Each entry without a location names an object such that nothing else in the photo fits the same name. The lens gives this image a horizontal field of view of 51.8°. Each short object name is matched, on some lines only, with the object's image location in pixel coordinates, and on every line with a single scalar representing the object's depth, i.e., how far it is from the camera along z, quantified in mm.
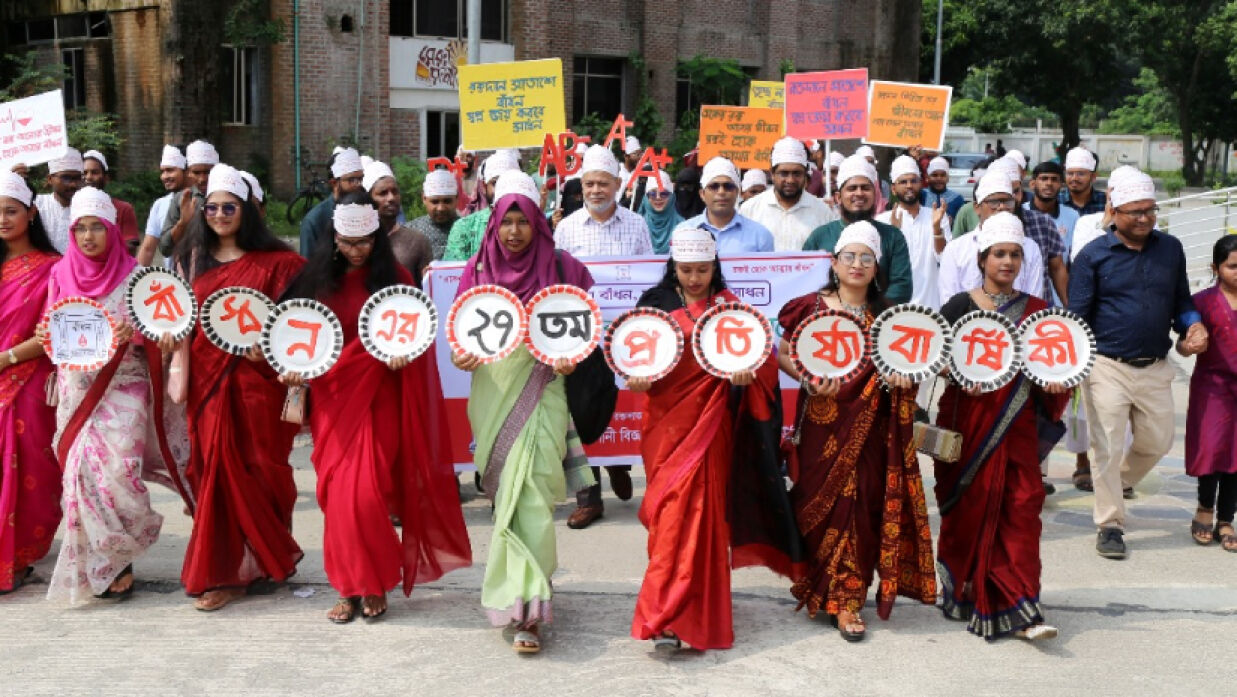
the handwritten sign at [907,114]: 10109
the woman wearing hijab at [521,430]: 4848
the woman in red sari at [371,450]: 5027
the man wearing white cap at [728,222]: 7320
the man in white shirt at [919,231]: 8445
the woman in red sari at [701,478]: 4754
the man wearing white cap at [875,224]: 6637
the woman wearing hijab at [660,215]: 9133
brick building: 20531
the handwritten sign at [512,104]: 9773
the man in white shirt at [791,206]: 7781
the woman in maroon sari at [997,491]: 4996
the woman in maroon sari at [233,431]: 5277
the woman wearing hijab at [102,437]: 5301
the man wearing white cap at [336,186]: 7566
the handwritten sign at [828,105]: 9953
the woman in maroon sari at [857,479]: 4988
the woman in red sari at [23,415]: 5523
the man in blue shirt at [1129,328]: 6230
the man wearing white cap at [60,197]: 7820
